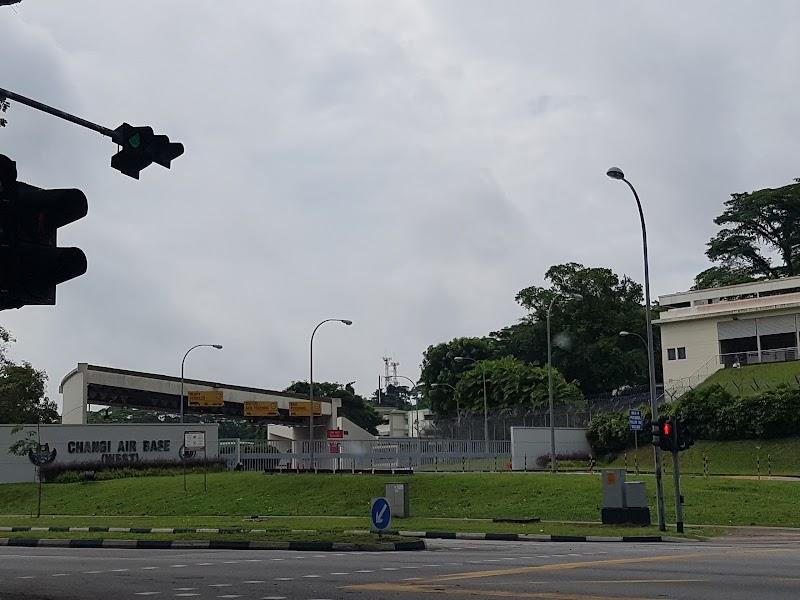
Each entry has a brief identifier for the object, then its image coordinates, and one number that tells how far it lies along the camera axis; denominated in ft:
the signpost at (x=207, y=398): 263.70
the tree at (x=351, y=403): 451.12
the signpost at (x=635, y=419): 160.99
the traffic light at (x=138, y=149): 32.55
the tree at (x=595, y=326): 321.11
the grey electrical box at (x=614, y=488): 94.12
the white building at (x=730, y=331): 245.86
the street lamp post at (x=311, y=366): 174.32
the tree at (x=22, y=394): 244.83
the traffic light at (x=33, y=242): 24.75
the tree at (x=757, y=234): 308.17
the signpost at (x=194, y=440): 138.62
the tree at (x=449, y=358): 366.63
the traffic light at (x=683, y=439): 87.76
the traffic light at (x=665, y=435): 87.55
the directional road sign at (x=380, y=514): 72.95
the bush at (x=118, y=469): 169.48
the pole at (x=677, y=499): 86.07
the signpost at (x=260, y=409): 277.85
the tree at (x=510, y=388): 261.44
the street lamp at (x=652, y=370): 87.66
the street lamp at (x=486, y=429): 209.87
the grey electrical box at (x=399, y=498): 108.47
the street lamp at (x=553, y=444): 161.17
